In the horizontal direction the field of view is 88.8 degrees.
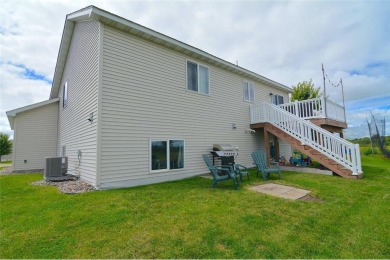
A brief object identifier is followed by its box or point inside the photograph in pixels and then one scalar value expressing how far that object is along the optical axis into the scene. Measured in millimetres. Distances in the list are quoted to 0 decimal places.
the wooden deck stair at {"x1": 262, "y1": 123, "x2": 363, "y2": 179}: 7299
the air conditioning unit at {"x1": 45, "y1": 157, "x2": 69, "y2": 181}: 7504
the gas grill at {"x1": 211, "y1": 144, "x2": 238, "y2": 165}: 8603
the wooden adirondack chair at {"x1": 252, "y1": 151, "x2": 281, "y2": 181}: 7362
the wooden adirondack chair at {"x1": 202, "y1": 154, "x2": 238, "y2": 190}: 5852
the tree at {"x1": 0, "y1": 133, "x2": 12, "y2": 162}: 21859
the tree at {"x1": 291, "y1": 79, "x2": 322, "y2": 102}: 22000
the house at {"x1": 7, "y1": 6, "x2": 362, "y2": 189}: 6230
